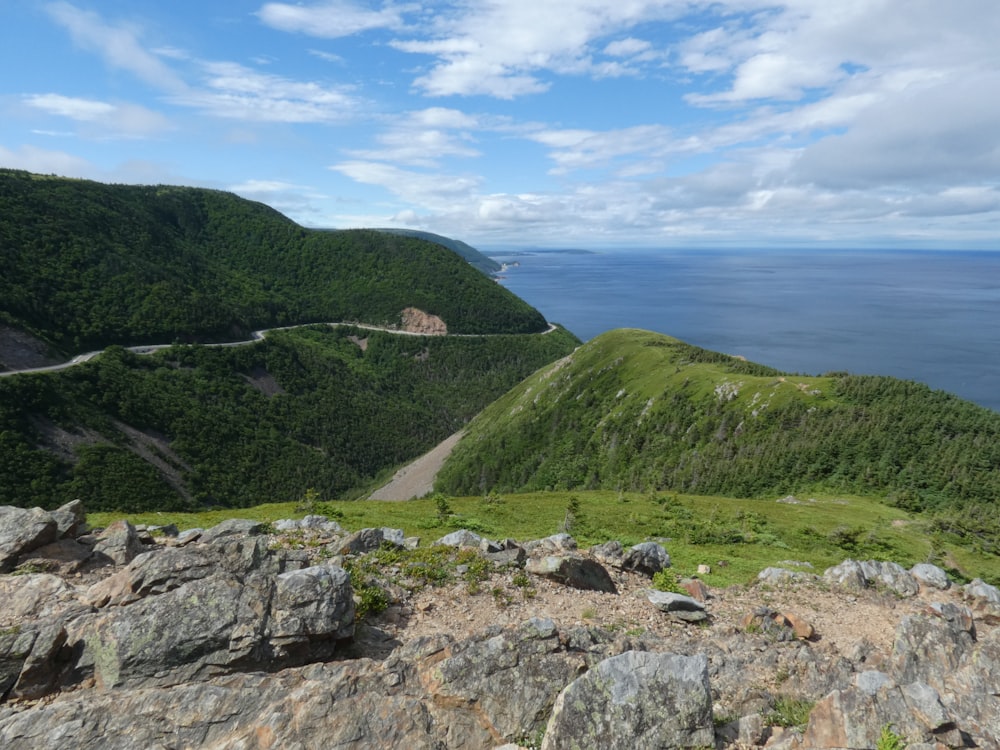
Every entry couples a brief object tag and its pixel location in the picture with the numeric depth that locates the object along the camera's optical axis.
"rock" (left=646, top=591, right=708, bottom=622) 16.03
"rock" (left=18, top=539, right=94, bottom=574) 14.12
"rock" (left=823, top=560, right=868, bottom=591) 20.25
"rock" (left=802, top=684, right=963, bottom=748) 8.66
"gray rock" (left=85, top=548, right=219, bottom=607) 11.73
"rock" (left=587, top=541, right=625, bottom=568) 20.08
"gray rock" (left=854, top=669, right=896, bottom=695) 9.46
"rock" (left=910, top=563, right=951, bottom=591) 20.77
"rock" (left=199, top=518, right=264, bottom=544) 19.69
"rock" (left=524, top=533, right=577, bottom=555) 20.25
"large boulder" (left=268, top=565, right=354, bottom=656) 10.67
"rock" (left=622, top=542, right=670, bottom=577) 19.88
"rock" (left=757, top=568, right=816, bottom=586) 20.58
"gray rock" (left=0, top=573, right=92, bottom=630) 11.32
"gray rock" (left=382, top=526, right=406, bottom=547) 19.50
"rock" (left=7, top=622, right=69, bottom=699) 9.21
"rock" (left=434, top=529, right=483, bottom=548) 19.95
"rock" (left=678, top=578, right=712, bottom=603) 18.09
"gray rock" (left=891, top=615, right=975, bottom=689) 12.27
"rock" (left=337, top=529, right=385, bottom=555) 18.13
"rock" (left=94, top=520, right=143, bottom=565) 15.35
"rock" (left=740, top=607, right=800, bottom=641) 15.27
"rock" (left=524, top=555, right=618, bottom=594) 17.16
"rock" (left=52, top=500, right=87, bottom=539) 15.65
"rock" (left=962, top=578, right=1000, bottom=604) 18.73
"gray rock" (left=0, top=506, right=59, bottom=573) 13.73
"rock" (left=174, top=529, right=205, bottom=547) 18.43
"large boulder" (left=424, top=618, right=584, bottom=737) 9.31
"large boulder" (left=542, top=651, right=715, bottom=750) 8.16
